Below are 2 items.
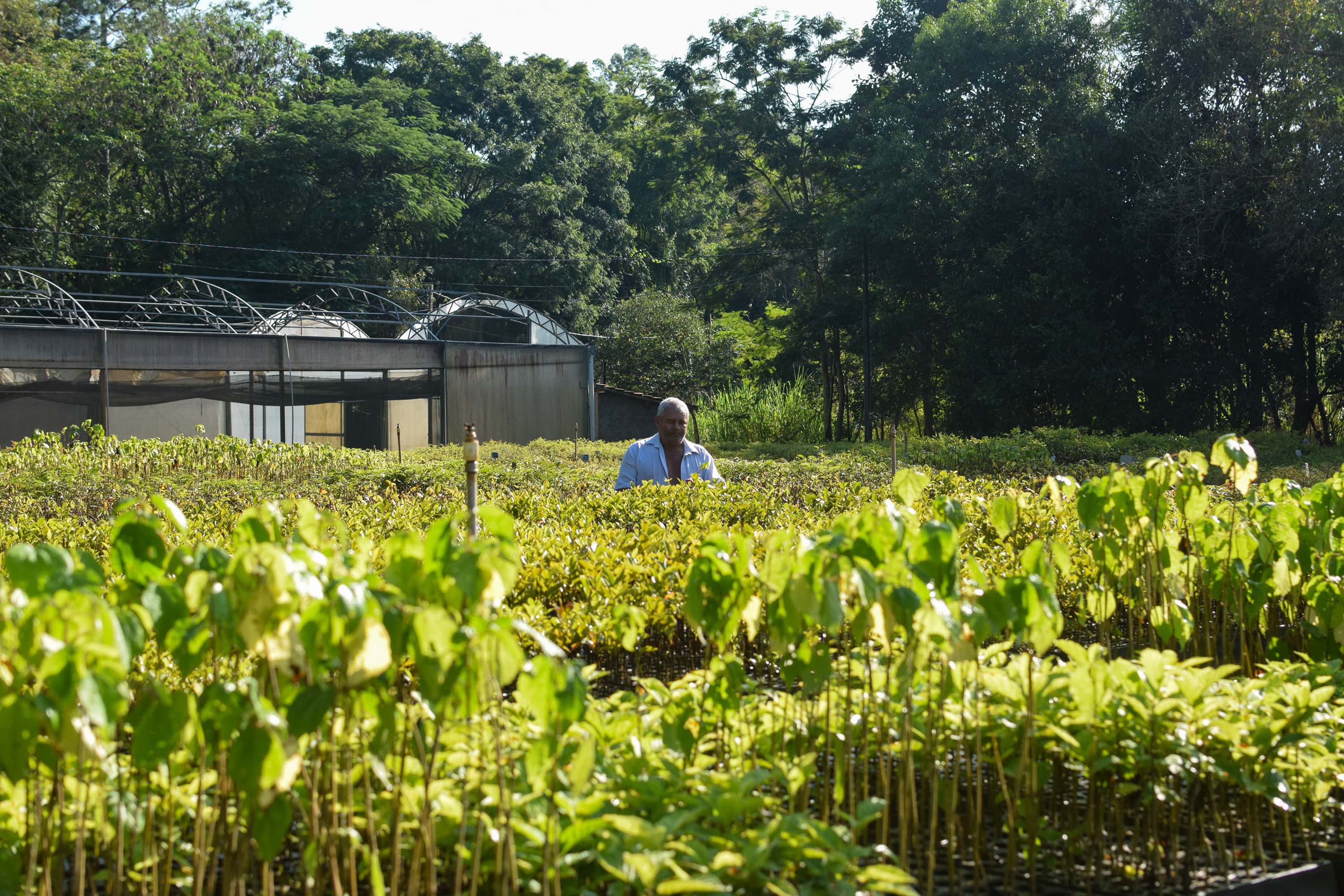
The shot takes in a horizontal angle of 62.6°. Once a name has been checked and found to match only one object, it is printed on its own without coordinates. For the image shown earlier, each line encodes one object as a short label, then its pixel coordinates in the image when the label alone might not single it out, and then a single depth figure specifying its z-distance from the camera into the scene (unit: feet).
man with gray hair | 25.00
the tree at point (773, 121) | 89.92
